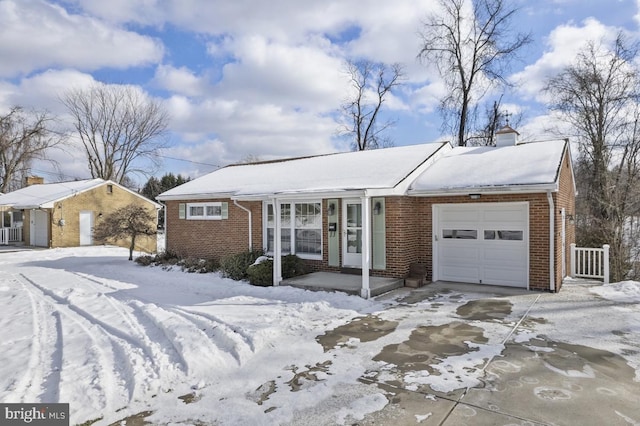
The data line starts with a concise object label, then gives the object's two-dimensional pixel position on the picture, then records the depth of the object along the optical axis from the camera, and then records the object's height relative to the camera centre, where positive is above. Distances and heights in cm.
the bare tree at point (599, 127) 1717 +452
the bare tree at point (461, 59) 2359 +971
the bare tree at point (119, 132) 3456 +776
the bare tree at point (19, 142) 3122 +623
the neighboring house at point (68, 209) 2195 +48
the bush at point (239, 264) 1115 -142
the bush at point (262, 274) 1009 -153
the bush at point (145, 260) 1449 -167
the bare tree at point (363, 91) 2917 +949
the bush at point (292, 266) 1050 -141
